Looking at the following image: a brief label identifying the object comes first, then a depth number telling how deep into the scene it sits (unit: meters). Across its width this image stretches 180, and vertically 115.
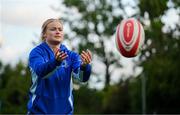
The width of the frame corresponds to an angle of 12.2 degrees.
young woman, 8.31
